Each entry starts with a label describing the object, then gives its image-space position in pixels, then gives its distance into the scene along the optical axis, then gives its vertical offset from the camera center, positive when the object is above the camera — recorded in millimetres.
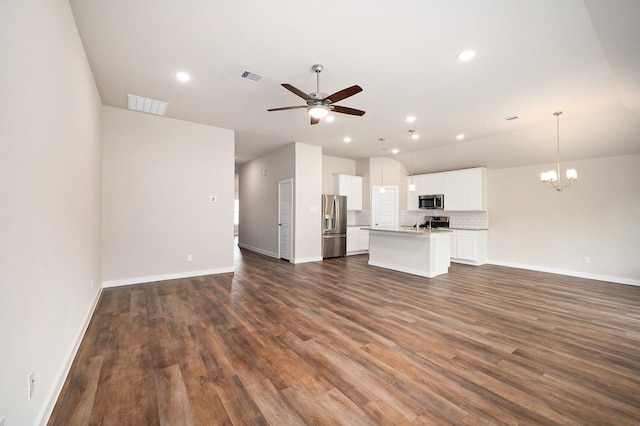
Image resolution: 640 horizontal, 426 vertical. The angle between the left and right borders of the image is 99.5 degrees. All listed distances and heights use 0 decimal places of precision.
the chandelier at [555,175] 4992 +696
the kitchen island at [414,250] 5515 -818
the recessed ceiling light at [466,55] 2937 +1746
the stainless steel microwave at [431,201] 7750 +340
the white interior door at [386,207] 8664 +202
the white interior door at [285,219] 7012 -130
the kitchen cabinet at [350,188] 8297 +793
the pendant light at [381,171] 8690 +1359
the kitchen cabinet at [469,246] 6914 -884
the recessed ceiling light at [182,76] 3455 +1810
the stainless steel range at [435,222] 7934 -271
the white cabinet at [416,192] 8250 +640
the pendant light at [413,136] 5926 +1772
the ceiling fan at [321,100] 3088 +1369
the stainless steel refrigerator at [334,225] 7574 -338
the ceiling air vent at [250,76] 3428 +1789
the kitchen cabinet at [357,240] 8172 -823
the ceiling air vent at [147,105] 4281 +1834
